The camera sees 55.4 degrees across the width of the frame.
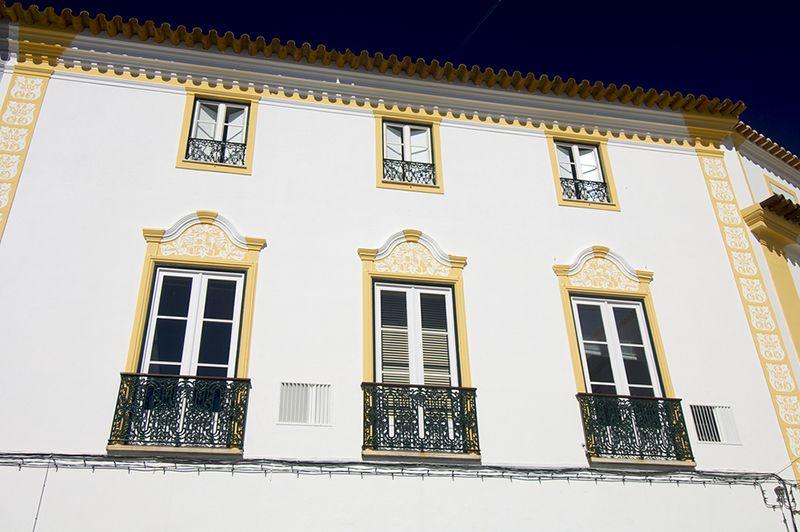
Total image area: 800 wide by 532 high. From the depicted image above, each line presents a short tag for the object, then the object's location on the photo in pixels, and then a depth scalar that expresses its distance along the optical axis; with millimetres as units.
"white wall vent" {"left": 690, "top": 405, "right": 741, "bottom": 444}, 7566
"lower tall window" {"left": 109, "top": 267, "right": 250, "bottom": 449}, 6527
